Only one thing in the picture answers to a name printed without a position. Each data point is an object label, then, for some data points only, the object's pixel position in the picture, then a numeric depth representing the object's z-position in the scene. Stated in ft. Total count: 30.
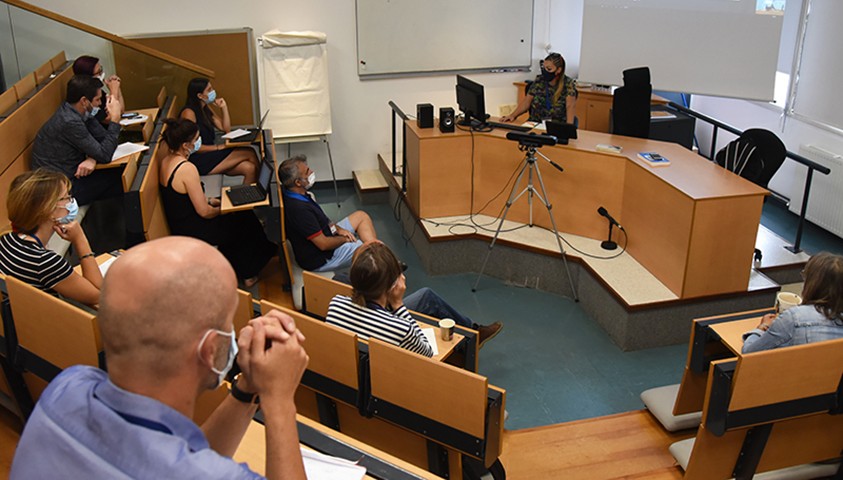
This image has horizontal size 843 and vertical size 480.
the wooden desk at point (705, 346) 11.38
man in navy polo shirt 15.33
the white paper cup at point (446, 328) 10.64
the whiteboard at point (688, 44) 20.98
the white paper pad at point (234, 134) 20.11
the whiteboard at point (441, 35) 24.06
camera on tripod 16.62
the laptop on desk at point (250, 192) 15.46
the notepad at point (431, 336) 10.53
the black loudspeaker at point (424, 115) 19.20
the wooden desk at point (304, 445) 6.05
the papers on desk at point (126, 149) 16.15
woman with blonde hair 10.32
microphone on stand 17.26
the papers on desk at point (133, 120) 18.33
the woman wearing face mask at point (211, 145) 18.76
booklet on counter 16.46
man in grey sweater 15.17
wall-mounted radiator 19.47
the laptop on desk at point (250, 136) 19.84
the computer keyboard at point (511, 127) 18.98
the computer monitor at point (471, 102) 18.85
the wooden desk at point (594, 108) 24.29
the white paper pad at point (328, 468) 5.83
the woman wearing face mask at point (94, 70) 19.07
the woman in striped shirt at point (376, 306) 9.96
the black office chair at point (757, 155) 16.38
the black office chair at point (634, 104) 20.15
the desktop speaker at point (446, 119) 18.90
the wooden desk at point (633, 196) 14.71
